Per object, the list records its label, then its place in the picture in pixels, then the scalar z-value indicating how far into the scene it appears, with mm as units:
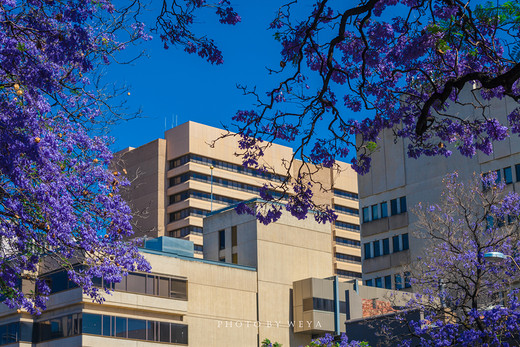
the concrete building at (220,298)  59719
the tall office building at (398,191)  59344
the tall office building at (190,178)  107688
